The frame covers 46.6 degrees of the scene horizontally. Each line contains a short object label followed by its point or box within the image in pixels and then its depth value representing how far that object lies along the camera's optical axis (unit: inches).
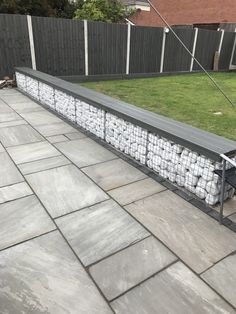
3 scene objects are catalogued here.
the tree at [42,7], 575.2
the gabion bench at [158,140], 104.2
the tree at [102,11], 611.8
